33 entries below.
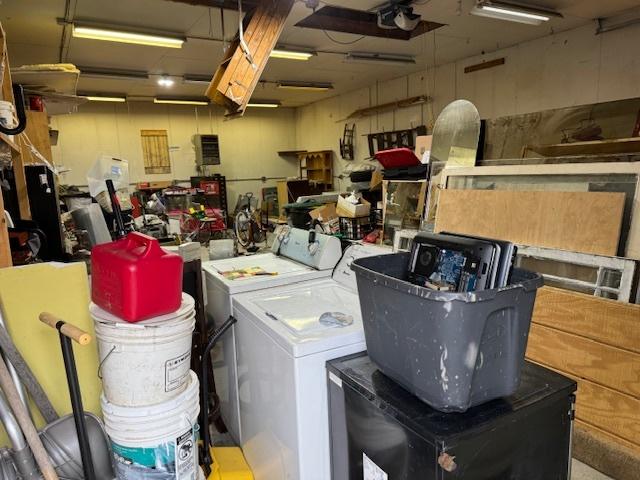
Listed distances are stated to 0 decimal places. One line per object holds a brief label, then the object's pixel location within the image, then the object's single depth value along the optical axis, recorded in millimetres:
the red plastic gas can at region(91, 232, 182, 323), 1309
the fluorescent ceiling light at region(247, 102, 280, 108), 9711
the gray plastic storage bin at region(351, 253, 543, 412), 1008
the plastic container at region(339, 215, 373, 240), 3883
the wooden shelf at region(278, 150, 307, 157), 11047
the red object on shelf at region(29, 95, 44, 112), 3279
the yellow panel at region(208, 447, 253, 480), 1940
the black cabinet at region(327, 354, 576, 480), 1045
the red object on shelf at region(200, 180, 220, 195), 9453
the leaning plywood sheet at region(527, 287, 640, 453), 1827
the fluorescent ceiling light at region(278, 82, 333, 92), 7703
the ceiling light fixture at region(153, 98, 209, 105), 8695
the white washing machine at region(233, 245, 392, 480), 1518
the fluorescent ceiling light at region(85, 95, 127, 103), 8209
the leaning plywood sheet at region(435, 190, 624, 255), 1926
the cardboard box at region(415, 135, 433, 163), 4433
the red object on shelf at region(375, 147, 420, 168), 3357
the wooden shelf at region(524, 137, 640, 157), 2432
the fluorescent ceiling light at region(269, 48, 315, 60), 5405
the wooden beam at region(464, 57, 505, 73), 5848
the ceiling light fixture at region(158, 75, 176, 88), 6996
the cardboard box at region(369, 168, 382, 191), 4992
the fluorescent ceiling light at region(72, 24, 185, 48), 4281
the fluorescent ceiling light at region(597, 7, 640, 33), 4352
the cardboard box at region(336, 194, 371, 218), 3875
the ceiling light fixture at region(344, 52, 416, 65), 5945
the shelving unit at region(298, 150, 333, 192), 9789
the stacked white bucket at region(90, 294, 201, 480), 1342
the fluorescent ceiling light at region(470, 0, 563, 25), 3922
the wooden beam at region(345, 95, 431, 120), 7081
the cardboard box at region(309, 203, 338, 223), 4195
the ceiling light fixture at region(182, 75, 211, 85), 6969
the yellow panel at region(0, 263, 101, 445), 1642
